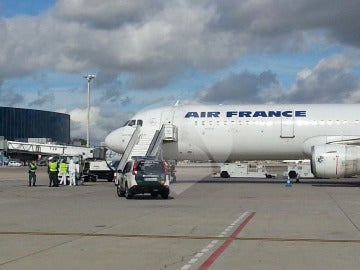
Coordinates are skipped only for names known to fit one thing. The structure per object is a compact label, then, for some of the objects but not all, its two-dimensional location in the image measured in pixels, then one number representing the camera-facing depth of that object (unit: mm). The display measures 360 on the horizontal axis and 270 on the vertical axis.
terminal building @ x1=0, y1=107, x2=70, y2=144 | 151000
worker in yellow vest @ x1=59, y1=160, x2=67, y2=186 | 38375
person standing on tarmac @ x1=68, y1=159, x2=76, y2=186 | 37906
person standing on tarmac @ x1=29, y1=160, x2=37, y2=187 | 34762
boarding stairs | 34750
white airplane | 34125
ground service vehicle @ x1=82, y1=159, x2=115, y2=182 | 44219
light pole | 73012
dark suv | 23938
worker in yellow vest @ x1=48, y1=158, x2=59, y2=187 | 34412
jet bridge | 65875
